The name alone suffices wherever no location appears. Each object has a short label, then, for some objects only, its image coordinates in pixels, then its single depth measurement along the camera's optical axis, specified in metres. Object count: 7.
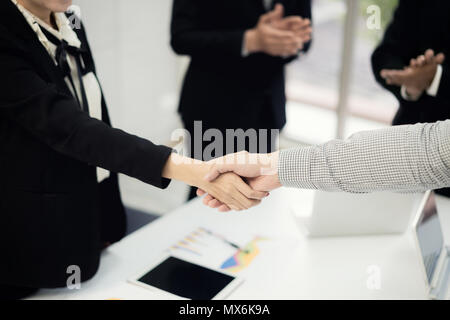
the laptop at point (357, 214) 1.57
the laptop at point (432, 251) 1.28
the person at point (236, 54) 1.88
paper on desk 1.46
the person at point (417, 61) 1.35
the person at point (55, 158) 1.13
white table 1.36
